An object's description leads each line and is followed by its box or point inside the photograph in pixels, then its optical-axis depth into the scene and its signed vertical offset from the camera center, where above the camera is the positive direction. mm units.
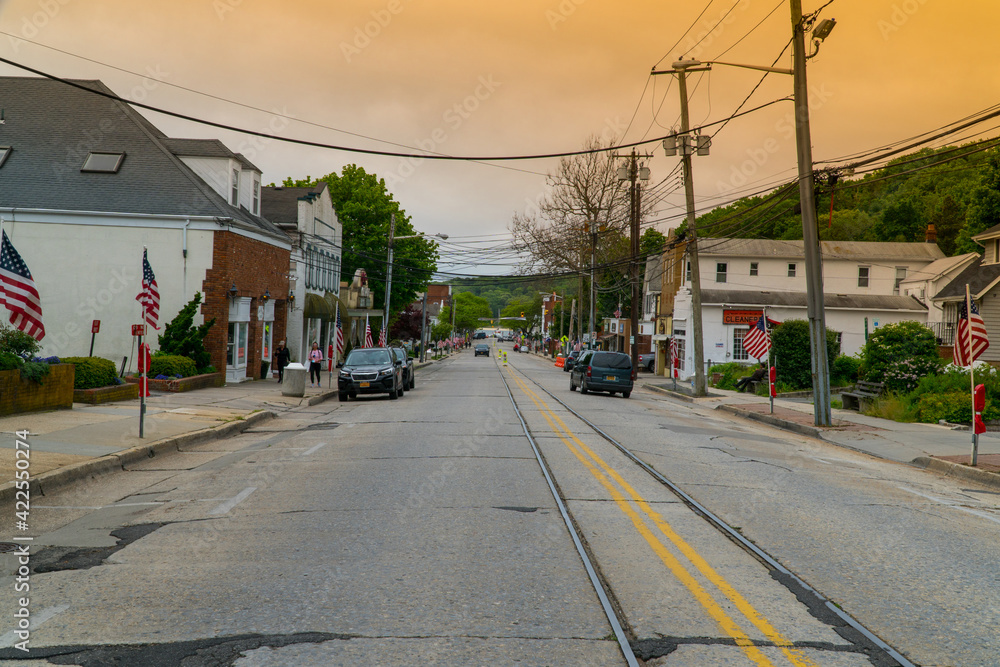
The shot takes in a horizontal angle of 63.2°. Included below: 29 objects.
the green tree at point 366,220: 56938 +11059
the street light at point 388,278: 45531 +5520
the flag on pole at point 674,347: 47781 +1804
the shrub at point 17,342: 15859 +624
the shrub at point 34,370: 15422 +77
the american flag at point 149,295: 14875 +1474
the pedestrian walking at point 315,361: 30234 +521
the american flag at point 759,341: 26984 +1193
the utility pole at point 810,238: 20016 +3478
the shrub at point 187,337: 26172 +1210
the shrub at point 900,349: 23344 +818
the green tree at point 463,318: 181250 +13080
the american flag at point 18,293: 13688 +1384
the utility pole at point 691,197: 31281 +6947
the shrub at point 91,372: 19078 +54
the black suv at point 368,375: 26234 +8
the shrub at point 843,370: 33531 +283
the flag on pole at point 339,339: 32250 +1443
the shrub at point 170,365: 23766 +280
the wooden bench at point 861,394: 24297 -525
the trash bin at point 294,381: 25469 -189
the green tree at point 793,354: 34500 +960
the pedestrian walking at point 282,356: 30484 +708
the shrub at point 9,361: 15133 +244
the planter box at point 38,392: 14984 -346
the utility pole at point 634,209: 42781 +8825
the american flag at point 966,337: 14445 +732
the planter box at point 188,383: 23266 -243
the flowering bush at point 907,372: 23234 +146
